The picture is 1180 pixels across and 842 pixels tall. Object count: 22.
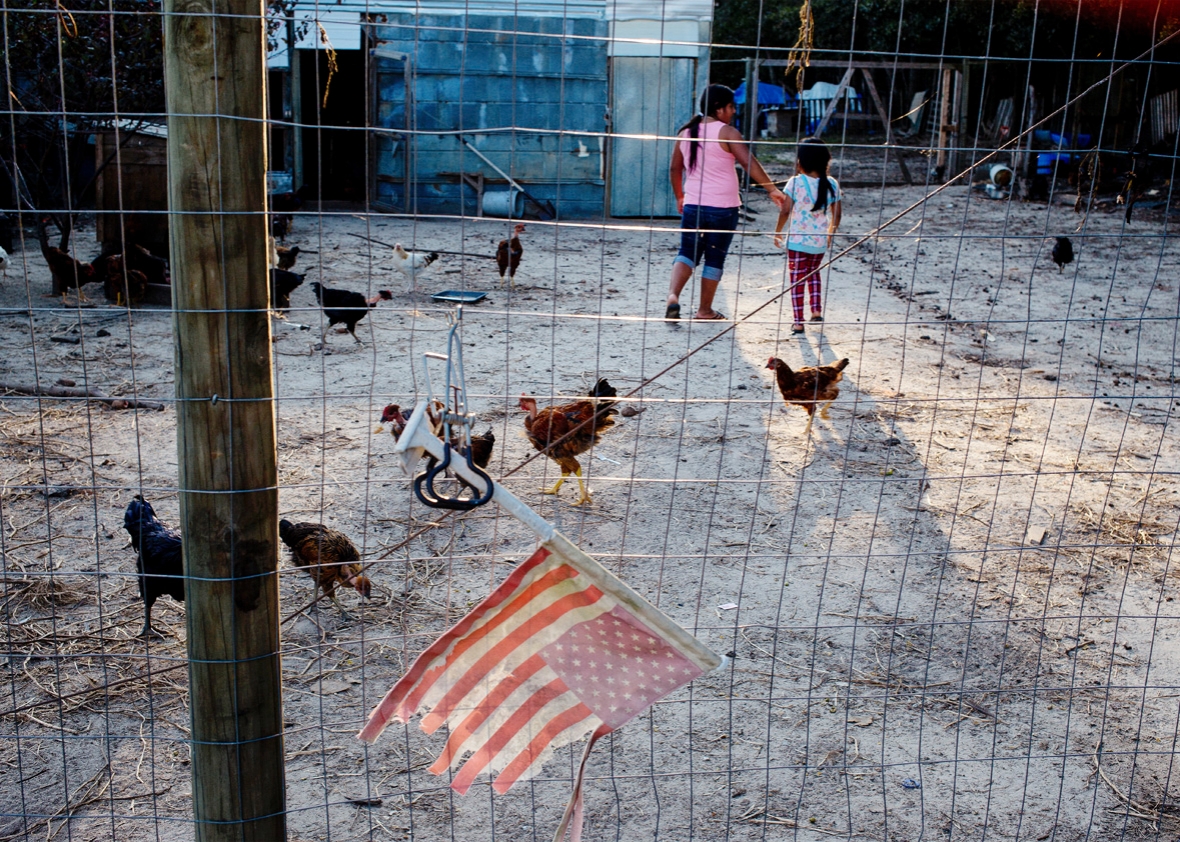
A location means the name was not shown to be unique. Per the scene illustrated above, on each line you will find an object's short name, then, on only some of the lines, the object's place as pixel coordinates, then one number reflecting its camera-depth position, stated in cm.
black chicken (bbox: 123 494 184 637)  363
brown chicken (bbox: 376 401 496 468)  489
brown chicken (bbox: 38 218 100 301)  855
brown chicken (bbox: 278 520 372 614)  392
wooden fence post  194
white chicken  988
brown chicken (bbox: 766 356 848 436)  598
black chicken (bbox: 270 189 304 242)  1222
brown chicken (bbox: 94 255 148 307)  874
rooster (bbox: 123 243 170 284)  910
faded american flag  213
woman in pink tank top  722
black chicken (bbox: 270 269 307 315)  852
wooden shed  938
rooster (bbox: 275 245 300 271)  1011
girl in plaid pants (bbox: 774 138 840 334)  753
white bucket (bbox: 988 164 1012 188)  1856
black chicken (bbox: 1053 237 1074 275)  1066
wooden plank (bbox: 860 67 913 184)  1717
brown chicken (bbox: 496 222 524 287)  987
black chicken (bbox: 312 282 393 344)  786
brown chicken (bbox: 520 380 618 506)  497
